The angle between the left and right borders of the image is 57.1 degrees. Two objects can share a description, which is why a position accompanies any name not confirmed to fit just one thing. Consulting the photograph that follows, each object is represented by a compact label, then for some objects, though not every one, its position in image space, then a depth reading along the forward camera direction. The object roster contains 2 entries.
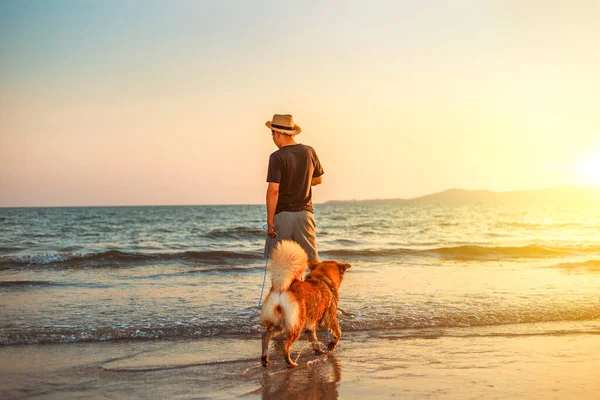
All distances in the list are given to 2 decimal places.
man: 5.50
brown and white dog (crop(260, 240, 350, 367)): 4.71
